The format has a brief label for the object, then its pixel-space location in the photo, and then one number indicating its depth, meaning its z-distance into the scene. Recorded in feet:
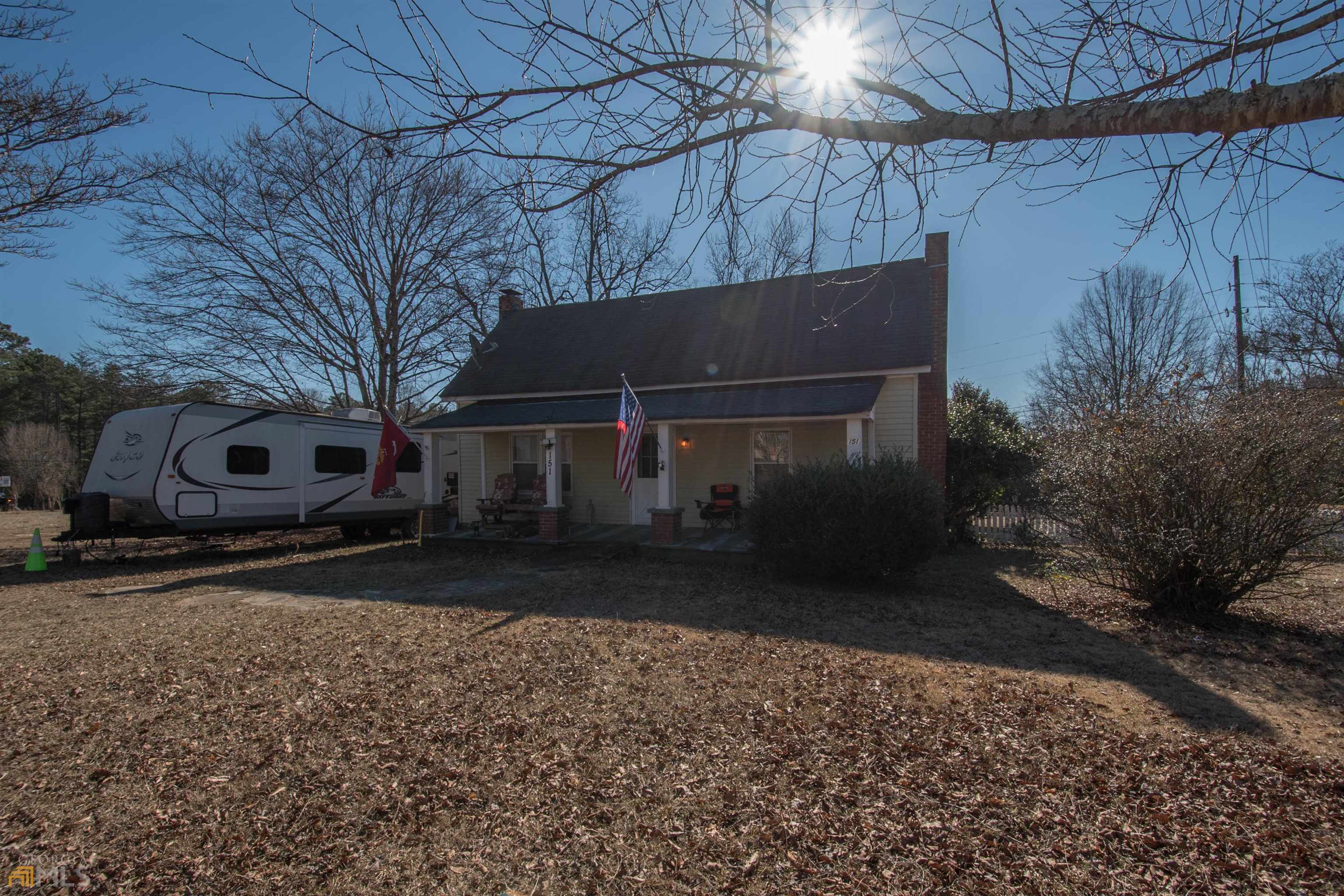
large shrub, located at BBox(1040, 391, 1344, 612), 19.88
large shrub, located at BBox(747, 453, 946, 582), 27.94
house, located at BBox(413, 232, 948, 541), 40.88
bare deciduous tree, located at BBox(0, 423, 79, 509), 97.30
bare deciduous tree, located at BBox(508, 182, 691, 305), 81.92
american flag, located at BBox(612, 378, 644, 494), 34.01
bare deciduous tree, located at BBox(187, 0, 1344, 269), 8.62
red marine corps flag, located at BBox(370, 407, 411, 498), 42.06
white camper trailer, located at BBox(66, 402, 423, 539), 37.93
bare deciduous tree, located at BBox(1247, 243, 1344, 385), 45.64
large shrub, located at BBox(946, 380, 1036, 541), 44.70
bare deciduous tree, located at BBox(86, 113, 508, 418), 60.23
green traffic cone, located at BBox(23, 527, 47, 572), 35.83
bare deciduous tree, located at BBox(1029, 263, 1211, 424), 83.51
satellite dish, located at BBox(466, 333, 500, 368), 59.36
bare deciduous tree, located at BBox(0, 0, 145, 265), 29.84
